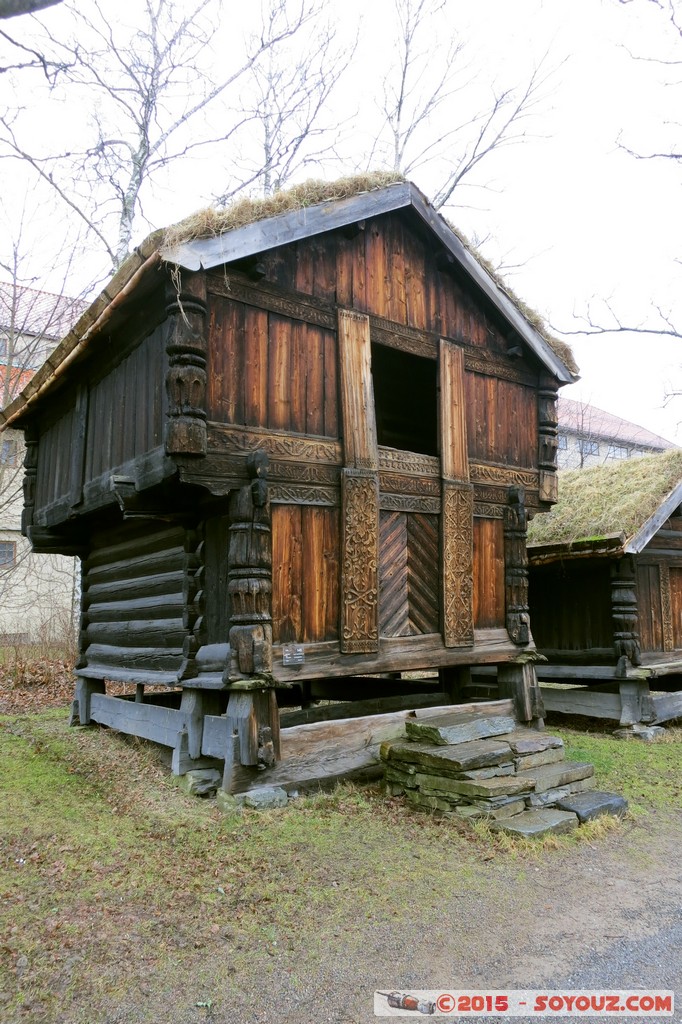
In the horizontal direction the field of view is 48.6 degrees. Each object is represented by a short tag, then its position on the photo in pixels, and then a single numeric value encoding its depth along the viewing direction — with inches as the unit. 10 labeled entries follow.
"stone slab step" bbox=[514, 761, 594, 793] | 262.5
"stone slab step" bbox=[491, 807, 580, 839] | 232.1
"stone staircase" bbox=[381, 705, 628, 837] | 244.8
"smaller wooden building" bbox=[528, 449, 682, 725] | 418.3
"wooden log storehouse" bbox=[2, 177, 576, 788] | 260.4
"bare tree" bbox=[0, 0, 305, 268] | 567.5
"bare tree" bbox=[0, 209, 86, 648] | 642.8
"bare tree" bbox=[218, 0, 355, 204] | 697.3
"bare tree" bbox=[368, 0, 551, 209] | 712.4
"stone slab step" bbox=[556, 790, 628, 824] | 249.9
